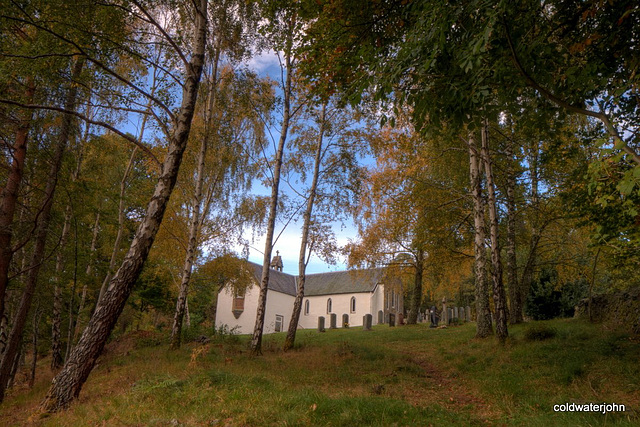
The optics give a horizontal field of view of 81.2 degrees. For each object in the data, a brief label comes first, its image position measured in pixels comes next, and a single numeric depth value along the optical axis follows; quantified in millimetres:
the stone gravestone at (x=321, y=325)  25328
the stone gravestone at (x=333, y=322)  28203
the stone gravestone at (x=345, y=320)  30653
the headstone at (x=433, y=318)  22272
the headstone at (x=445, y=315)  23964
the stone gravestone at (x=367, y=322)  24589
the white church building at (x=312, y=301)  39812
